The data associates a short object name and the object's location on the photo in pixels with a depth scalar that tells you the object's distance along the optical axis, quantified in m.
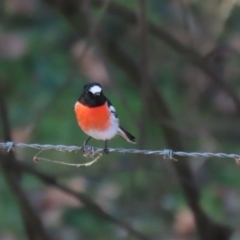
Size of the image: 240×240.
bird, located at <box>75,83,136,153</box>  7.37
